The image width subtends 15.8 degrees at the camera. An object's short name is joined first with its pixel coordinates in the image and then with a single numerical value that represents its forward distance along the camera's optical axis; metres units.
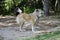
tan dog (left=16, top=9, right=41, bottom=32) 10.09
